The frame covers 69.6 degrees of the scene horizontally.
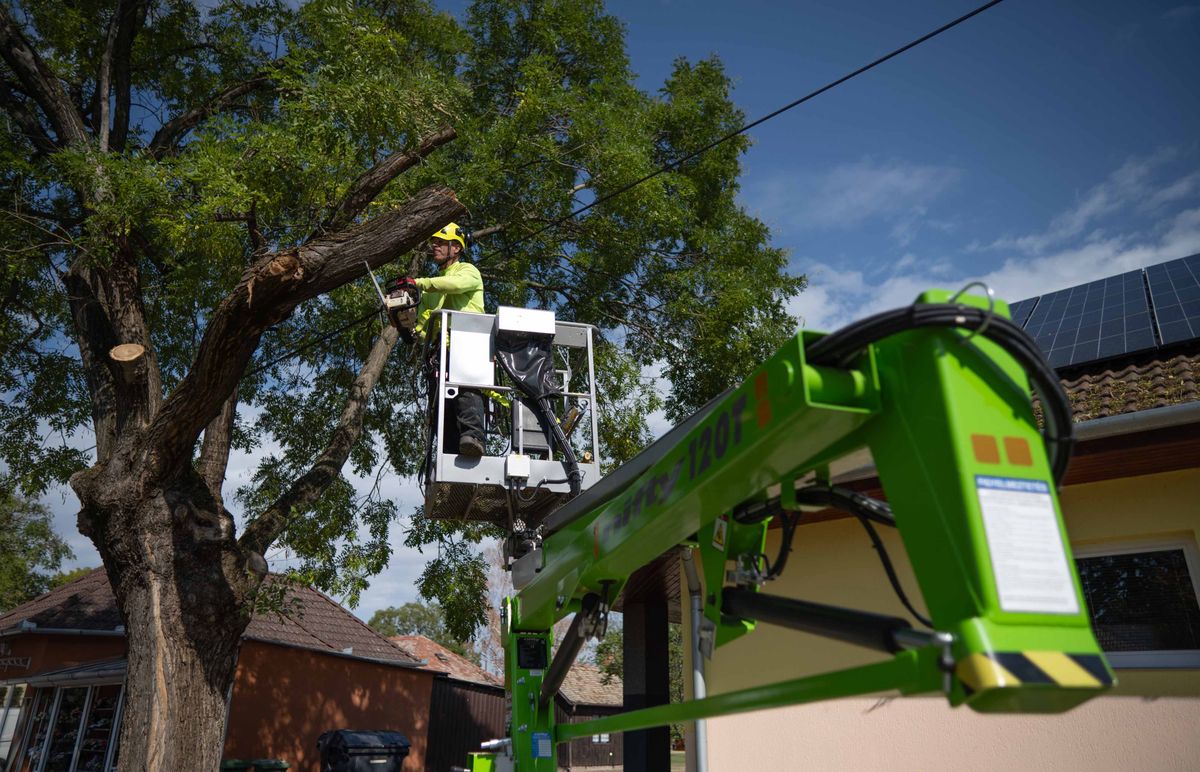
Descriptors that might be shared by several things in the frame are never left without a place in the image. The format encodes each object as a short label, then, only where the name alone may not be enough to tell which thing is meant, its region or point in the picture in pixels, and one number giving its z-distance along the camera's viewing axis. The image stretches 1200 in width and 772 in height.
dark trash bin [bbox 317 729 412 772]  11.86
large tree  7.56
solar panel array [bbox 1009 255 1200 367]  7.41
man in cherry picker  6.14
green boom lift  1.76
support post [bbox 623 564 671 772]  9.07
